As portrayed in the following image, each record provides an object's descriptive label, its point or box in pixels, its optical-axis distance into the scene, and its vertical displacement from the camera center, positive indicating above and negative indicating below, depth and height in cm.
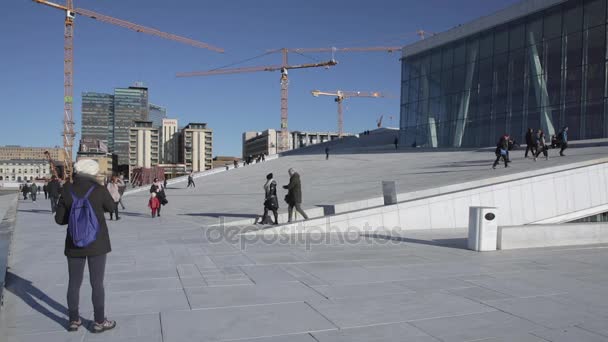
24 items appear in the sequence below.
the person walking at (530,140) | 2111 +119
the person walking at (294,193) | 1118 -74
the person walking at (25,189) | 3207 -212
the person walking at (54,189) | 1602 -102
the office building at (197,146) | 16862 +564
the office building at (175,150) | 19591 +487
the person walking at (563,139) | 2144 +125
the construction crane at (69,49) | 8388 +2073
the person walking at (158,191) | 1522 -101
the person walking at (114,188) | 1359 -82
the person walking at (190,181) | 3240 -138
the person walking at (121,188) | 1639 -99
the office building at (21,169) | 15212 -322
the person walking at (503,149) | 1948 +69
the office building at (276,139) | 17688 +968
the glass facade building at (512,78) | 3469 +779
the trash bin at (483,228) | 849 -117
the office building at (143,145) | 17238 +606
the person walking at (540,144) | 2073 +99
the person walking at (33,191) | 2761 -191
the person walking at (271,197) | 1148 -87
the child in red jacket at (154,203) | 1566 -144
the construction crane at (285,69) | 10956 +2377
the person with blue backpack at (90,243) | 394 -69
